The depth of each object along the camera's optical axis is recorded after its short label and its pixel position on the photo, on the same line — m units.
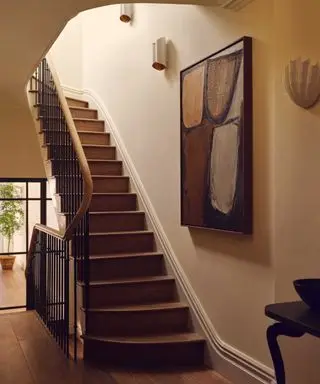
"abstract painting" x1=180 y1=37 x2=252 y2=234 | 3.07
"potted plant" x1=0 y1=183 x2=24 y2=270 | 6.83
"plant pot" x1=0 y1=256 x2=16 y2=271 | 7.33
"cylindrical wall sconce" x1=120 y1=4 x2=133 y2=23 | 5.27
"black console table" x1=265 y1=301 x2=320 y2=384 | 1.69
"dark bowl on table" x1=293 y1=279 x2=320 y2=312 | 1.83
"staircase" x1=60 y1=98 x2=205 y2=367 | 3.54
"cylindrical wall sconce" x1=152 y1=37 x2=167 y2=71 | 4.29
